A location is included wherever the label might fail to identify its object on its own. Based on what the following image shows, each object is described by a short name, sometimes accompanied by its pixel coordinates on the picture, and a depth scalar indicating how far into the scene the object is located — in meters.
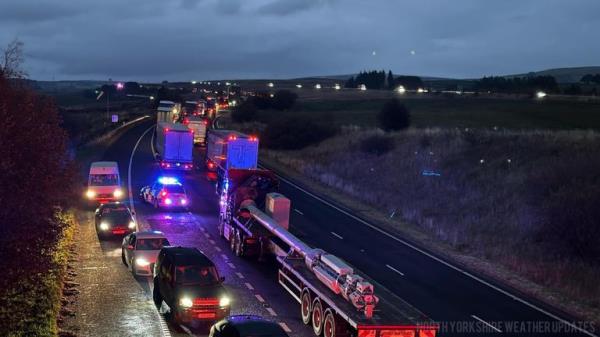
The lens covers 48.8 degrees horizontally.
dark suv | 17.41
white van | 38.31
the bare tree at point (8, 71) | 24.69
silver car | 23.19
